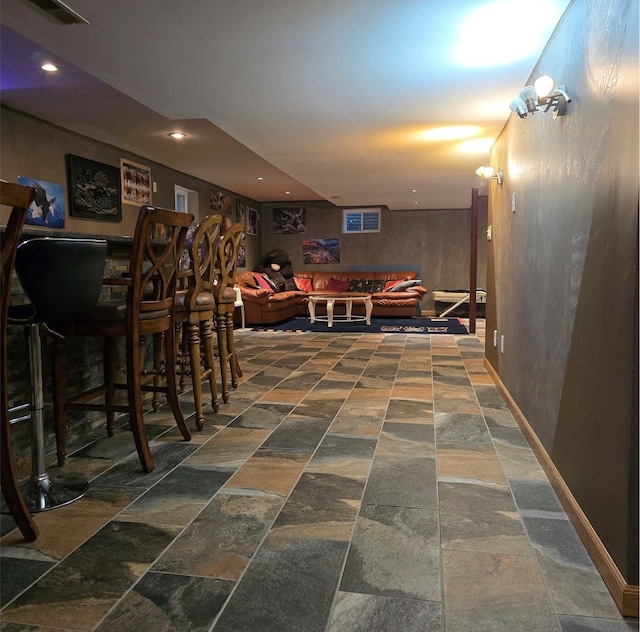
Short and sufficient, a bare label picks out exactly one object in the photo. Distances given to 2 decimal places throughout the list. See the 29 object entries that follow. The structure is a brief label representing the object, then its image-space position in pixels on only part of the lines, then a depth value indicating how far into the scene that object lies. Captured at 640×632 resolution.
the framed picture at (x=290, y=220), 11.40
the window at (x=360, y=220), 11.20
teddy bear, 10.55
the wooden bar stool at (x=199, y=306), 2.78
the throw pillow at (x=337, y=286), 10.50
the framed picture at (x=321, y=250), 11.41
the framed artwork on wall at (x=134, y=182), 6.23
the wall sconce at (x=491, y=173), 3.91
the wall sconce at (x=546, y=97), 2.08
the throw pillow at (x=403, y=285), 9.73
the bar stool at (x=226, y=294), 3.33
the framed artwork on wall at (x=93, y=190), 5.37
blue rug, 7.40
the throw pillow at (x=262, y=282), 8.80
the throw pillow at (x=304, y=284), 10.55
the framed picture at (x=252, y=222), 10.64
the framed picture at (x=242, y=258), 10.15
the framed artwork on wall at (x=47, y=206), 4.88
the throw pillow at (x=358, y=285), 10.45
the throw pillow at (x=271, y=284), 9.28
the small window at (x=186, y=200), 7.86
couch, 8.16
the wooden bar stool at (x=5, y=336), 1.45
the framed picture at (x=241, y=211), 10.05
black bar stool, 1.73
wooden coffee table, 7.95
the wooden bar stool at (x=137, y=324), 2.14
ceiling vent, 2.24
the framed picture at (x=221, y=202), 8.79
